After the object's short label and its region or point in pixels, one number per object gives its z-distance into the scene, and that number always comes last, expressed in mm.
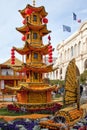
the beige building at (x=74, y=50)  59469
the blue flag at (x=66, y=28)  54844
